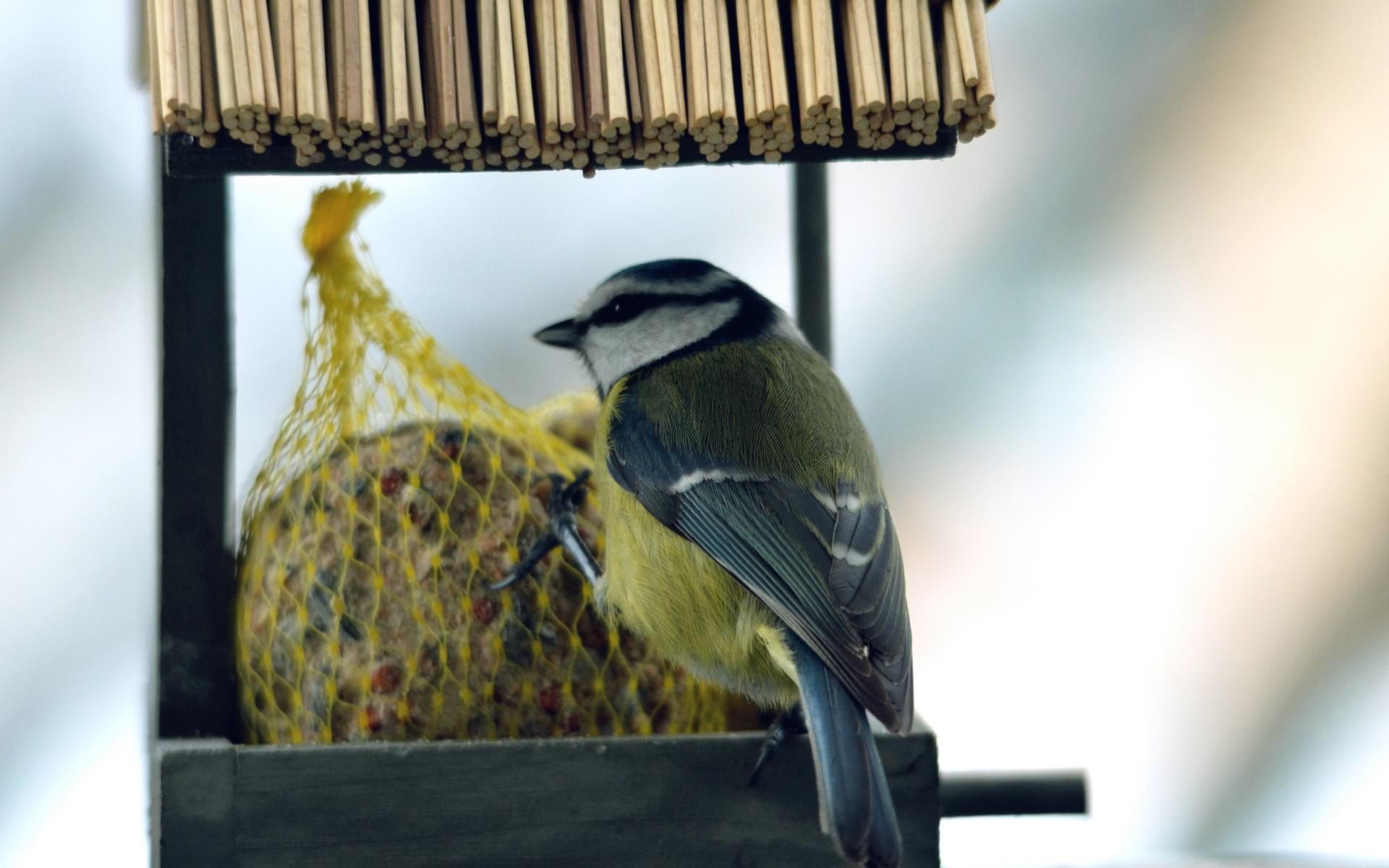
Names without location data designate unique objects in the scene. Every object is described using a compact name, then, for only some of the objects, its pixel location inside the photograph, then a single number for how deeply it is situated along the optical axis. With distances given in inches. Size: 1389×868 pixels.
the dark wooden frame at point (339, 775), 134.0
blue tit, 134.1
